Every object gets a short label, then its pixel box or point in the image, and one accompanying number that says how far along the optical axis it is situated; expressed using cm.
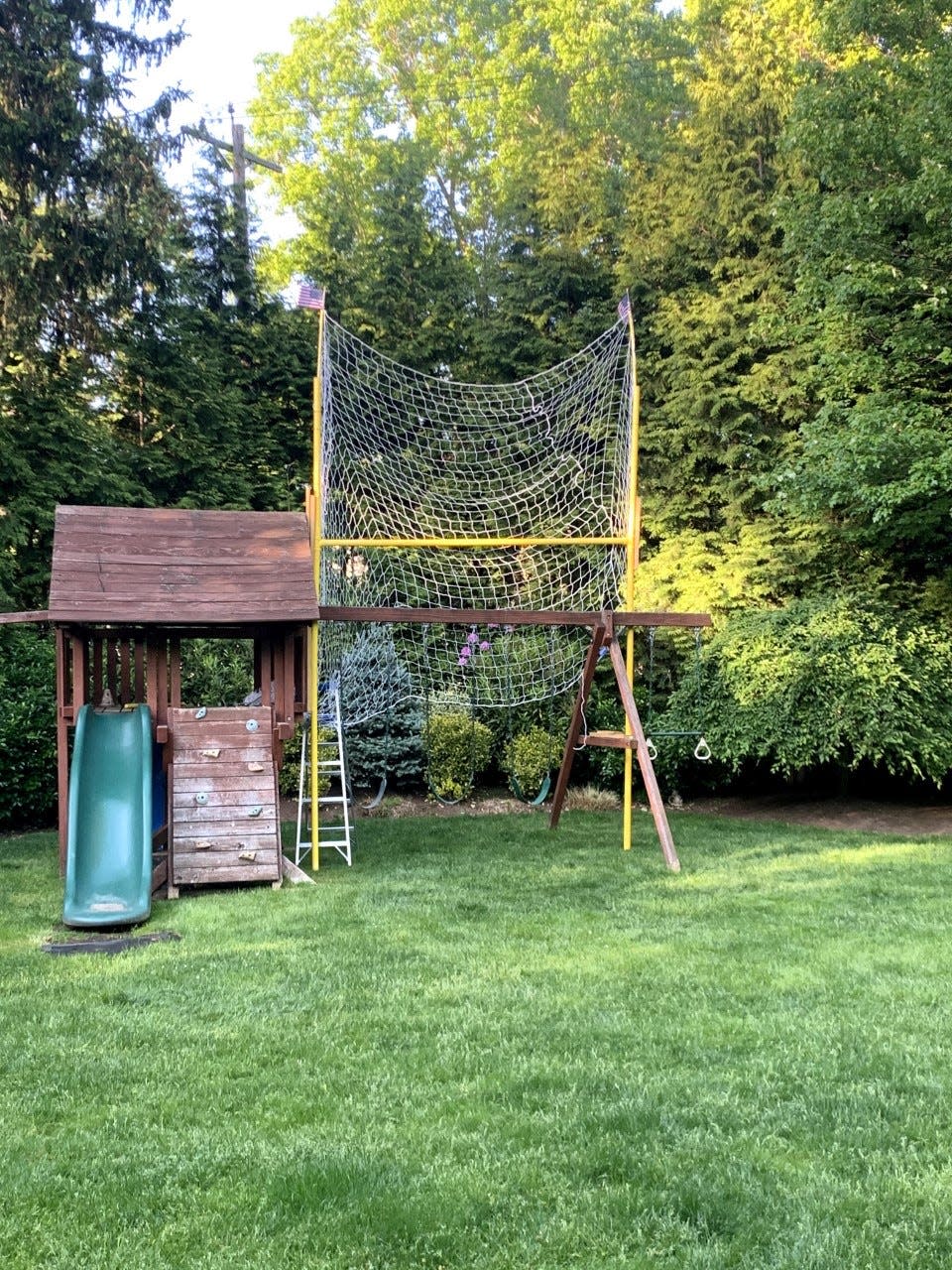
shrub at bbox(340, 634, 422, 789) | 905
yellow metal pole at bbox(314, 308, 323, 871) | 691
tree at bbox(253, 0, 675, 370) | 1360
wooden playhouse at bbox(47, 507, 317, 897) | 634
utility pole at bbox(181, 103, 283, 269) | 1432
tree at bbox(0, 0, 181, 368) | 1045
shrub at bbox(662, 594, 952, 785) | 869
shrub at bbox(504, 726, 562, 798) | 1017
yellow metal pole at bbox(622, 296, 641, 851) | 751
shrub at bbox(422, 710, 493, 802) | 1005
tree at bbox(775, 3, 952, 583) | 873
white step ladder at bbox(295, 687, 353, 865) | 710
